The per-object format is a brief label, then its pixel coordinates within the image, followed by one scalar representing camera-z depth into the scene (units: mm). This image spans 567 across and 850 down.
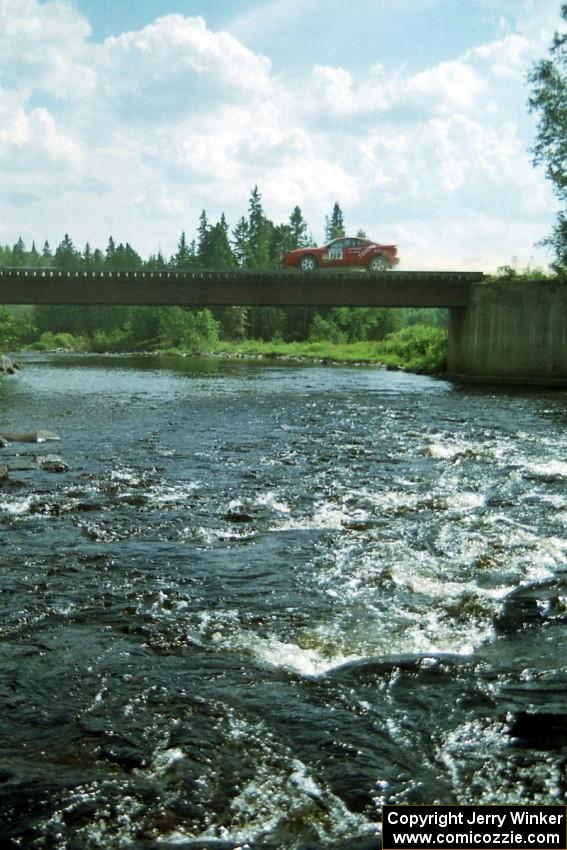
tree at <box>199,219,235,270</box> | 138625
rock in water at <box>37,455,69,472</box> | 17141
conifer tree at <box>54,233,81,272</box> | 196625
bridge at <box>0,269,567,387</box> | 47281
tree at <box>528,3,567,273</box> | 46812
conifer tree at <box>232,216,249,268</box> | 149625
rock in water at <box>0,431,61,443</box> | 21859
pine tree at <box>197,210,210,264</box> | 153950
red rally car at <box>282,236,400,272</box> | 54750
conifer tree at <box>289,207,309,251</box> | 156162
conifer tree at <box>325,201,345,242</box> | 164625
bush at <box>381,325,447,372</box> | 60838
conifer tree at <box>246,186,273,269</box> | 136000
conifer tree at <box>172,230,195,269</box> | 159375
